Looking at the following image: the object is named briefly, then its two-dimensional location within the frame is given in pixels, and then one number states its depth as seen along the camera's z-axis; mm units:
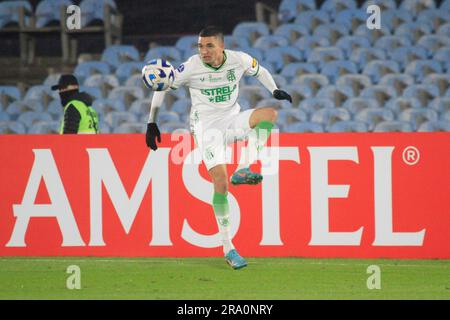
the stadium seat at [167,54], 11938
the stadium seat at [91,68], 12367
